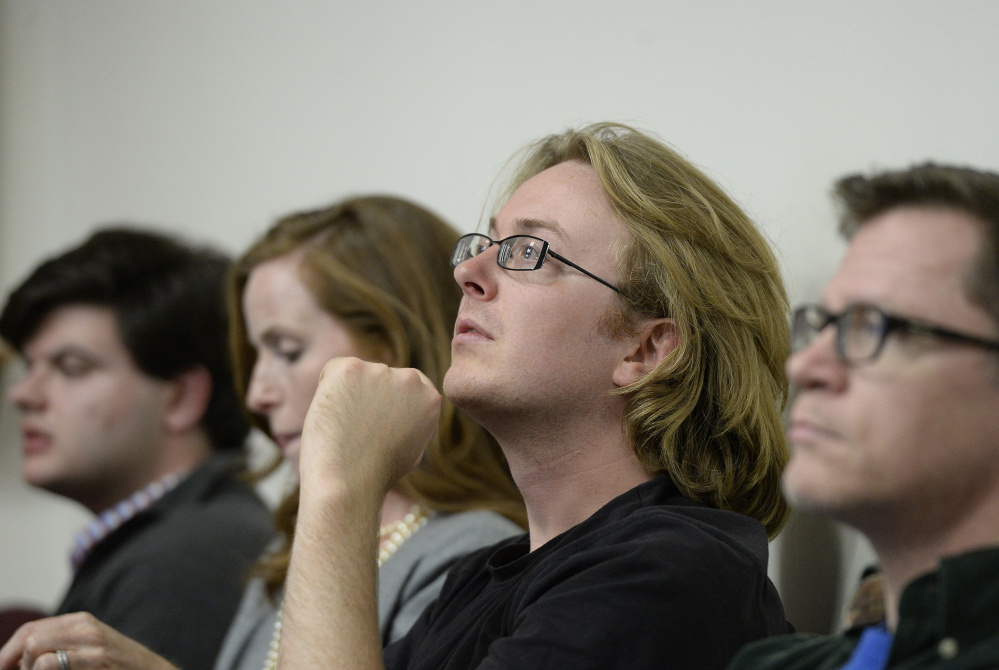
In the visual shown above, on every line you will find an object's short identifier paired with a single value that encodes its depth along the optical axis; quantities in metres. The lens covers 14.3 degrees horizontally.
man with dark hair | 3.22
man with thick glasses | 2.43
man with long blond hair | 2.63
